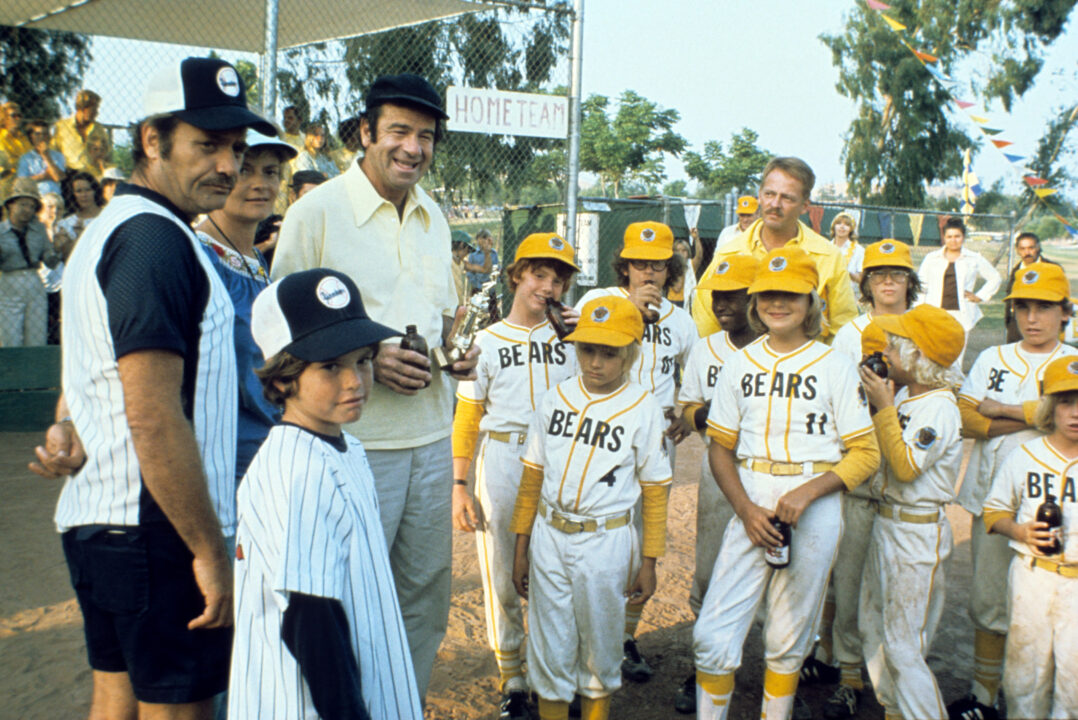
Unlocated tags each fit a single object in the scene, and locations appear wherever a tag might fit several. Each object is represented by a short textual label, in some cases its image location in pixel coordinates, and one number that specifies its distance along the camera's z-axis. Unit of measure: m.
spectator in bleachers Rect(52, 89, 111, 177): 7.87
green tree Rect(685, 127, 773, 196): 35.66
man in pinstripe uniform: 1.76
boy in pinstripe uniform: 1.67
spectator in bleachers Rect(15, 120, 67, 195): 7.99
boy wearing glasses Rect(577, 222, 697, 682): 3.94
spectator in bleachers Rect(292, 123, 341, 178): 8.10
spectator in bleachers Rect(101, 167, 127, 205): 7.52
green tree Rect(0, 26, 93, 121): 9.50
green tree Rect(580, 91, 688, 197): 34.97
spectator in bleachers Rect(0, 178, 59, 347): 7.36
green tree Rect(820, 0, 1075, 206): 27.53
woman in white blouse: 8.67
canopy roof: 7.91
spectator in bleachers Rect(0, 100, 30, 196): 8.04
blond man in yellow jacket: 3.91
